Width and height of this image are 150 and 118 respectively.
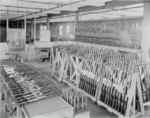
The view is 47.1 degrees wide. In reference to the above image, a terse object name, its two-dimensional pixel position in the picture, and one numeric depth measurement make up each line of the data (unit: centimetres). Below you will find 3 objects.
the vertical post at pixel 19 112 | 230
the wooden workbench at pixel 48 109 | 209
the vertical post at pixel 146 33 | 440
